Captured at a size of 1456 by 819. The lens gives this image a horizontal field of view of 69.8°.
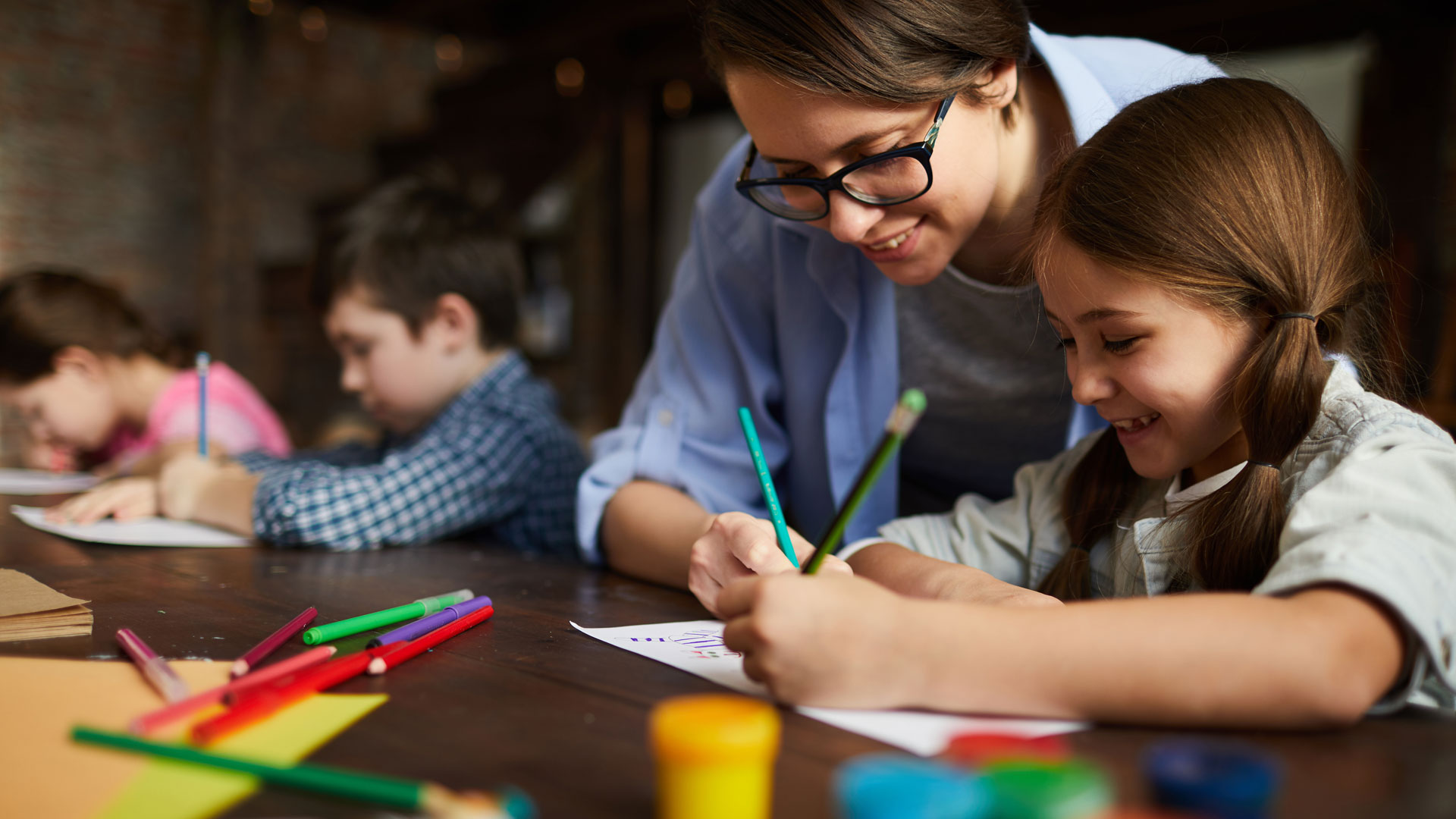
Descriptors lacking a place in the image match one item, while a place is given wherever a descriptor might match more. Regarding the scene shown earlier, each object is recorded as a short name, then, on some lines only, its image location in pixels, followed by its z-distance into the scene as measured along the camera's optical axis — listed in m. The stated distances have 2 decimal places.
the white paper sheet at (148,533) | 1.31
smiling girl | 0.61
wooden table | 0.53
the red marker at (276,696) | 0.59
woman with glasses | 0.95
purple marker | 0.81
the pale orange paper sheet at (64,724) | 0.53
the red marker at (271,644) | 0.73
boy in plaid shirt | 1.40
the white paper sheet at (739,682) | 0.60
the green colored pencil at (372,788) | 0.45
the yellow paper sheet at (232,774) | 0.51
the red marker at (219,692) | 0.61
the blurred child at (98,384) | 2.10
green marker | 0.83
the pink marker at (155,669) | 0.68
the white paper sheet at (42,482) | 1.83
